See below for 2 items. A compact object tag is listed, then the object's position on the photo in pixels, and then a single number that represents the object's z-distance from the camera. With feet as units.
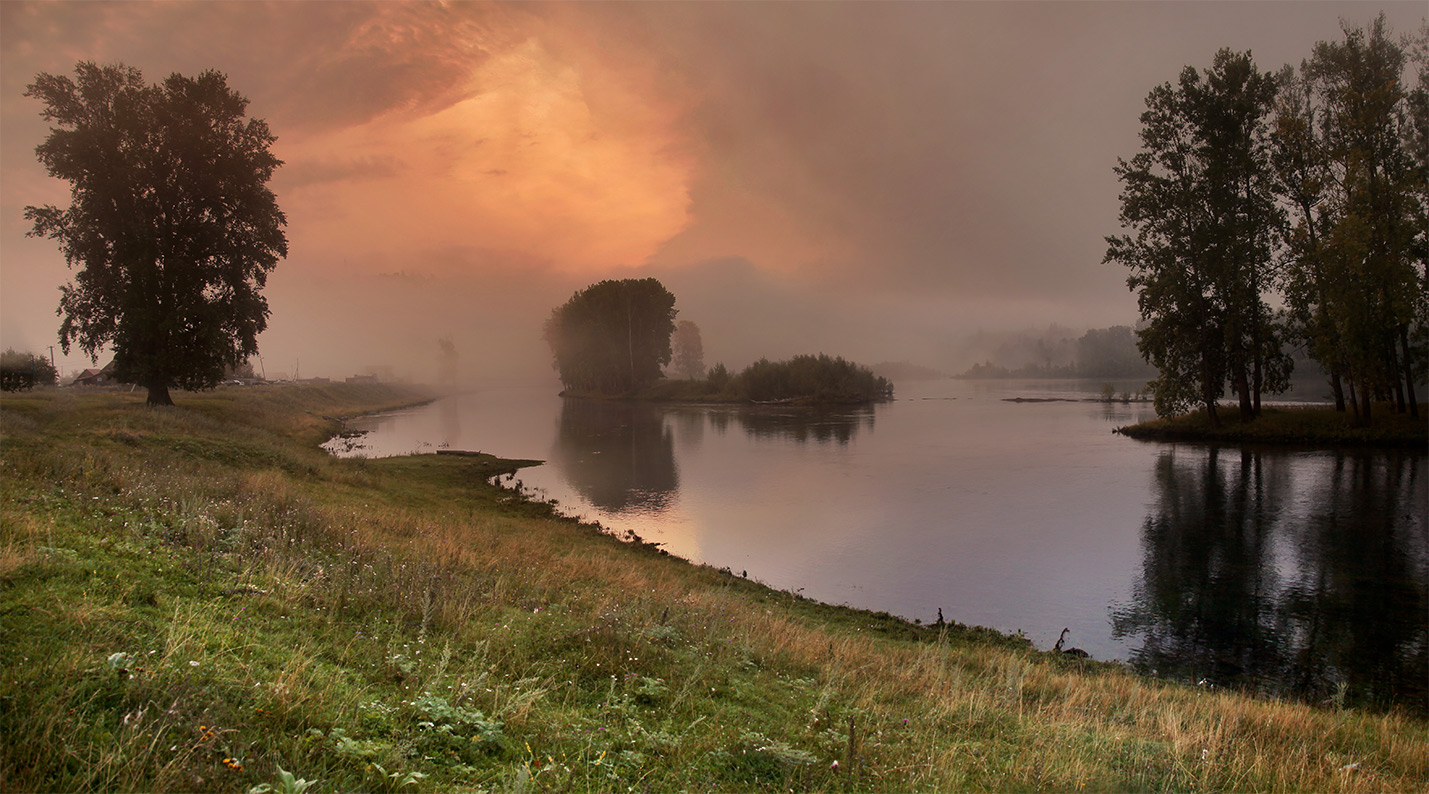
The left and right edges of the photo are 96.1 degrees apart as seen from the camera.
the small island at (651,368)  321.93
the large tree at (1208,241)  131.95
